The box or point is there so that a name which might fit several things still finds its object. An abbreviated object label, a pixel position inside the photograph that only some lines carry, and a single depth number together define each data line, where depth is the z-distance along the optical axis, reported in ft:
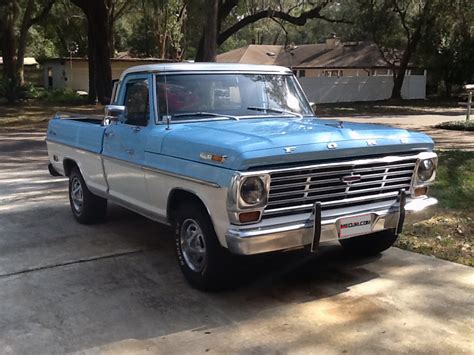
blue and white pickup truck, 14.17
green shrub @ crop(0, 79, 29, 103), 96.89
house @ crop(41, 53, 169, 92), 155.74
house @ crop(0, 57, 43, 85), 184.44
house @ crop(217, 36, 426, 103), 125.70
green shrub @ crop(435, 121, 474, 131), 60.54
